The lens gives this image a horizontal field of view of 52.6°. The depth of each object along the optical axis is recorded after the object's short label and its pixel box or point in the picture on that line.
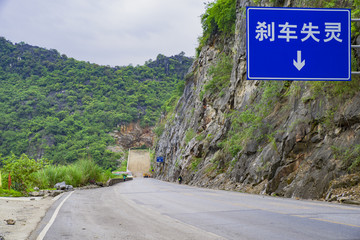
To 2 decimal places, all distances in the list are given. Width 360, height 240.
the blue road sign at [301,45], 10.40
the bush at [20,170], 23.64
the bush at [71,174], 29.91
